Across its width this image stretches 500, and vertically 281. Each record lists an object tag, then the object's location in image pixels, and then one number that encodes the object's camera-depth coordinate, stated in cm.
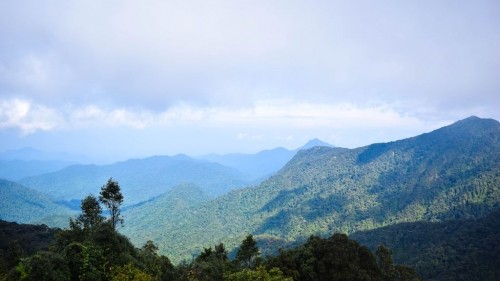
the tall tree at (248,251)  5372
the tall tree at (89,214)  4893
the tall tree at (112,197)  4569
